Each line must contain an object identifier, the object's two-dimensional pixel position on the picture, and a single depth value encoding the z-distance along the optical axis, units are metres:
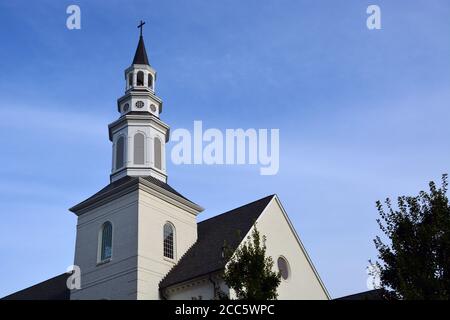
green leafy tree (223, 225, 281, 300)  17.14
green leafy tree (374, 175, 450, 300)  15.52
